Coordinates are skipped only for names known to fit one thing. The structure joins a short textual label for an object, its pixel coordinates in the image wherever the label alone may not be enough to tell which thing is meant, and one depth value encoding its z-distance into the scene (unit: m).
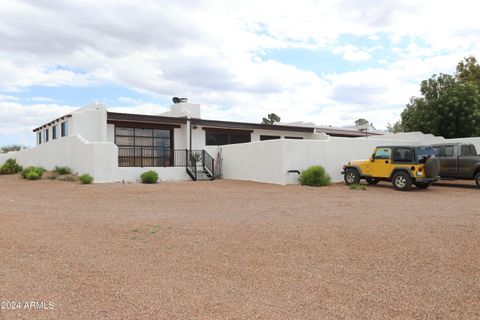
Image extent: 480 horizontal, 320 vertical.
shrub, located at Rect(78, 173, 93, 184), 17.31
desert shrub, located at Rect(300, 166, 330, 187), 17.42
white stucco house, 18.58
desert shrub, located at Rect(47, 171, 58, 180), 19.57
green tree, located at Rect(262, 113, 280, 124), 53.89
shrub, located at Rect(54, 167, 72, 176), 20.41
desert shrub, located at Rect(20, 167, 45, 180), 19.62
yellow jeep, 15.28
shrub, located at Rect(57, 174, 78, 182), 18.38
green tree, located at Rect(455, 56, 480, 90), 28.48
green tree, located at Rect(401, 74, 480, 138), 22.45
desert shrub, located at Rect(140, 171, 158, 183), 19.32
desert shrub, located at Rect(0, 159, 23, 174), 25.18
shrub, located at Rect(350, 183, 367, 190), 16.14
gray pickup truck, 16.58
